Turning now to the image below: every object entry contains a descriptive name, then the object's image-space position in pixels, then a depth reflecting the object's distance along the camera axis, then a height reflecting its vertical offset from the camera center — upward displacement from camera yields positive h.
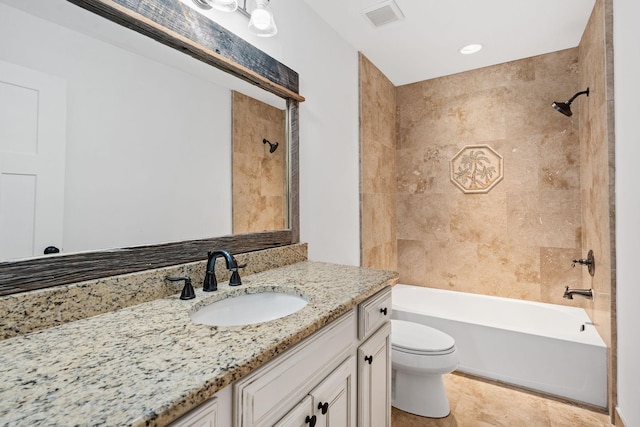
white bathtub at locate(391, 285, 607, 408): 1.86 -0.84
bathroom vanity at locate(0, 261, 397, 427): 0.49 -0.29
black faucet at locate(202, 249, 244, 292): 1.12 -0.19
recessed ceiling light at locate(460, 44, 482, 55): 2.40 +1.34
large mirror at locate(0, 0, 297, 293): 0.80 +0.25
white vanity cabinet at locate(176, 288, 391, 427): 0.68 -0.47
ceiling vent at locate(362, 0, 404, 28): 1.89 +1.31
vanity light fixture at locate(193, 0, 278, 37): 1.19 +0.84
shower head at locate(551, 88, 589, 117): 2.13 +0.78
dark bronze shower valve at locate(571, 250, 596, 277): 2.02 -0.29
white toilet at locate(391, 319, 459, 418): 1.74 -0.87
